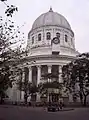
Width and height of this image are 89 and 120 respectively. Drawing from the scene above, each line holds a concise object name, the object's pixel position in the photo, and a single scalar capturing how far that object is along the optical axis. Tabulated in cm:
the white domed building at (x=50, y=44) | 5031
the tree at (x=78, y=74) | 3653
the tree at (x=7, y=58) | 1429
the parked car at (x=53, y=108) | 2515
